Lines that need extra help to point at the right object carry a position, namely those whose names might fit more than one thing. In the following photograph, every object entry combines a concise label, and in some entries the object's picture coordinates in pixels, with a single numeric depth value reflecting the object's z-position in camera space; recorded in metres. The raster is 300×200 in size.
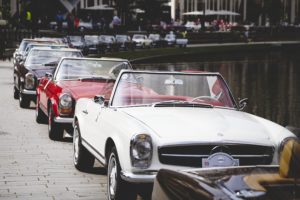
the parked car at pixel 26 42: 24.57
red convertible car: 11.59
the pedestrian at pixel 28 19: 53.72
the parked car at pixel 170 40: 64.88
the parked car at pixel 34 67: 16.70
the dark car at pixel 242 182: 3.86
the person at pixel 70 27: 62.93
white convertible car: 6.77
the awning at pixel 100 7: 85.73
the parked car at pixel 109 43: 55.12
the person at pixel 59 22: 73.14
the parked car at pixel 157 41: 63.66
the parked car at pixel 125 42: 57.31
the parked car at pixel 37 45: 21.10
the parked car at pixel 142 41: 60.96
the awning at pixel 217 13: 87.26
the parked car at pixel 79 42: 49.74
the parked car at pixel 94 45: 52.04
